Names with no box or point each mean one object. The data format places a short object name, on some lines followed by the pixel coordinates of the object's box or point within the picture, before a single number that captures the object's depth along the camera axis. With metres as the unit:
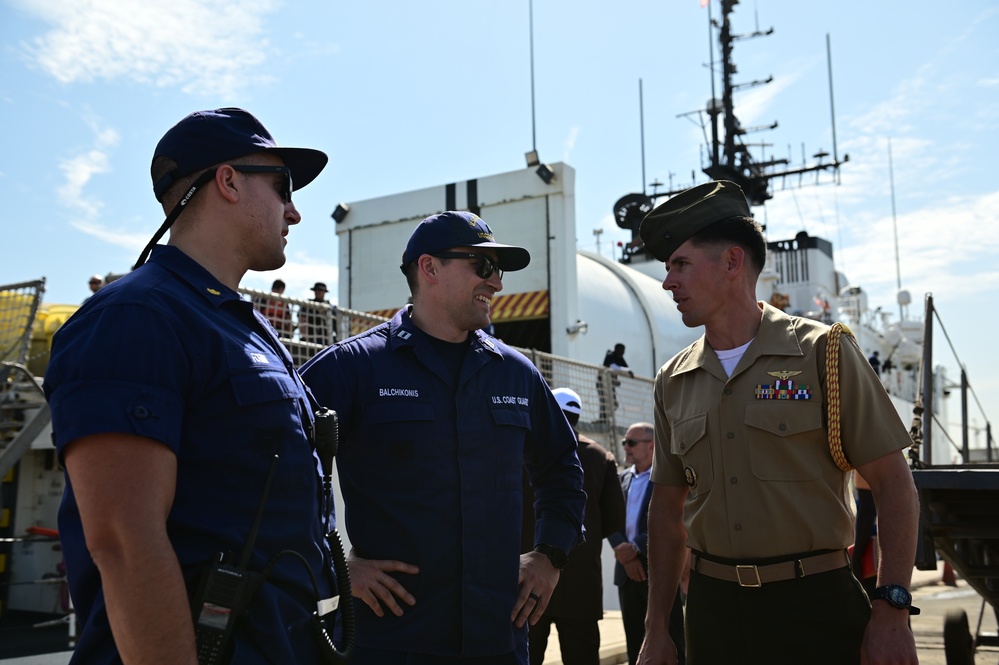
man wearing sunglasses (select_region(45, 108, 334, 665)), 1.55
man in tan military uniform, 2.64
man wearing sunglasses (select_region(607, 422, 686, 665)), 5.95
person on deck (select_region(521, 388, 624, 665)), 5.32
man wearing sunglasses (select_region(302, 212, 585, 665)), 2.70
